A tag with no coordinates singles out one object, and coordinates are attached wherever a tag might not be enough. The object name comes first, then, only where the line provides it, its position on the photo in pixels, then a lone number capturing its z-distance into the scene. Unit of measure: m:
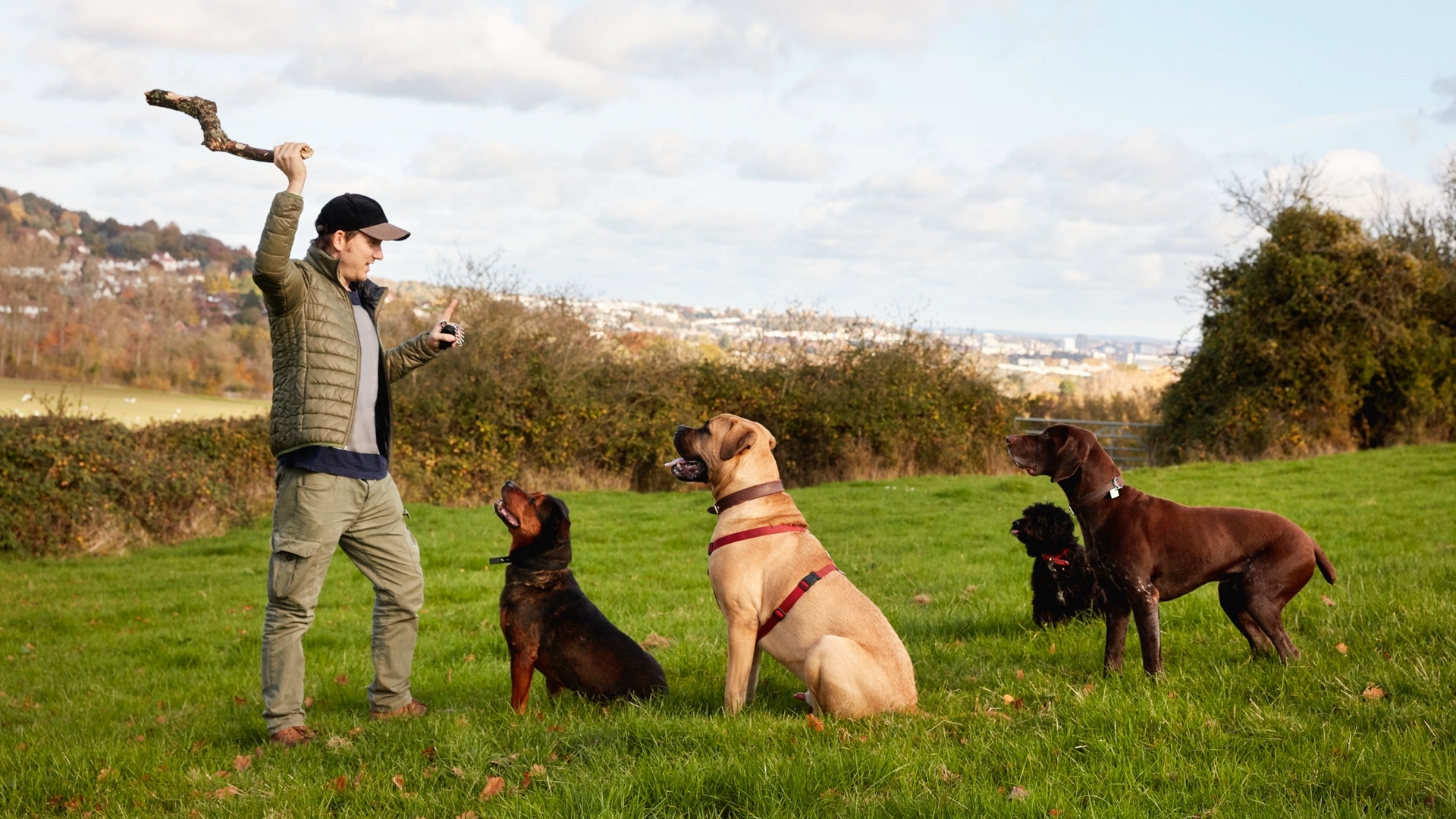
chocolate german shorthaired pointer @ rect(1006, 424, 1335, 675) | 5.04
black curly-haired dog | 6.70
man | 4.98
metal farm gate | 28.23
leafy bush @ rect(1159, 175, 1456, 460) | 23.53
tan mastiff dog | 4.54
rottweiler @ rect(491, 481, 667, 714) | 5.34
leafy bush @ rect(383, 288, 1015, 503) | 20.77
